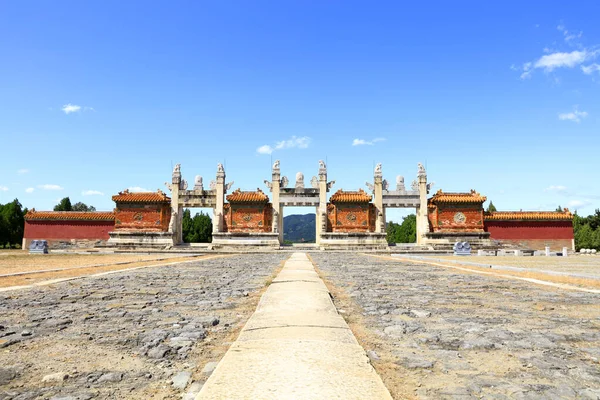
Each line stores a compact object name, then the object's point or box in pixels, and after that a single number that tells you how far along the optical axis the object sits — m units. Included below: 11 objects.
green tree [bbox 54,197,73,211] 52.64
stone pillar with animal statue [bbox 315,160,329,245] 33.12
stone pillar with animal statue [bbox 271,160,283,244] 33.53
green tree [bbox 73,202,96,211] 73.94
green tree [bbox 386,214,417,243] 53.46
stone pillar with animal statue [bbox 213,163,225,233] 33.56
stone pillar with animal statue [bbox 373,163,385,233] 33.44
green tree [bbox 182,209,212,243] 50.72
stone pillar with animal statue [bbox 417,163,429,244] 33.34
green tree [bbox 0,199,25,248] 42.47
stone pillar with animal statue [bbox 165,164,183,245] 33.91
